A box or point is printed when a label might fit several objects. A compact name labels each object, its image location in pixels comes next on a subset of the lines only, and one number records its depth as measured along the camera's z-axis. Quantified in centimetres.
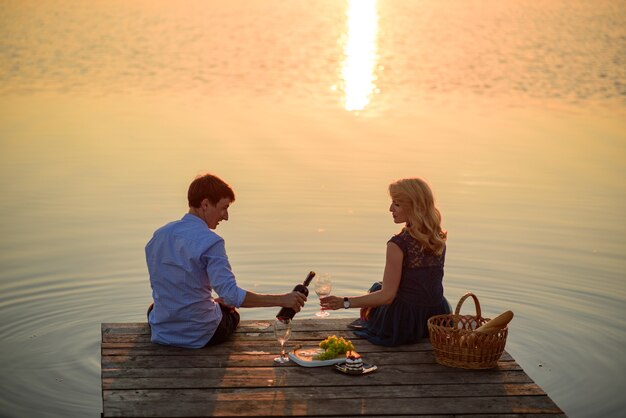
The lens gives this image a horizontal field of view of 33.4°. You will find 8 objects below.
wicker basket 639
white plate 646
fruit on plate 652
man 657
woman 689
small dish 635
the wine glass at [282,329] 645
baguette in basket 642
